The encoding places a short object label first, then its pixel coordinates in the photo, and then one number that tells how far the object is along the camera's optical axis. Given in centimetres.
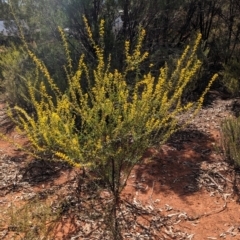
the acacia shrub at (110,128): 213
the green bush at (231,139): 305
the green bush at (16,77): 478
